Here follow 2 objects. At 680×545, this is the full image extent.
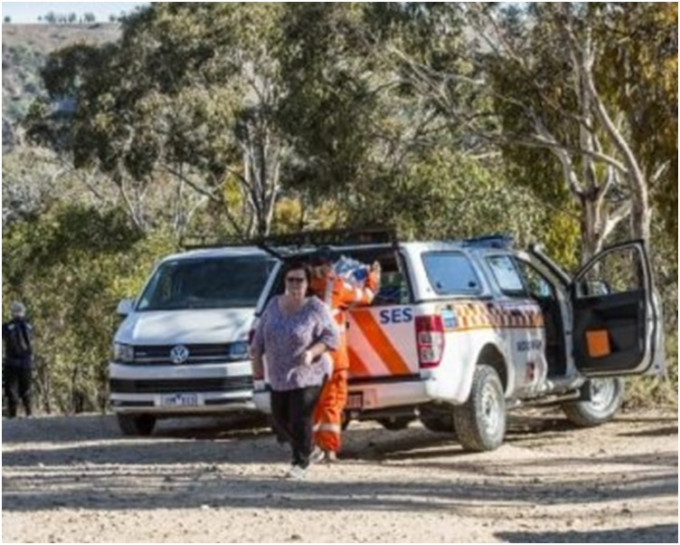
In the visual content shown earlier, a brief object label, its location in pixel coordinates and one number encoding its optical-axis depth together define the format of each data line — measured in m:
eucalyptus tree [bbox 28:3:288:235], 37.53
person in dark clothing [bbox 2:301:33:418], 22.86
